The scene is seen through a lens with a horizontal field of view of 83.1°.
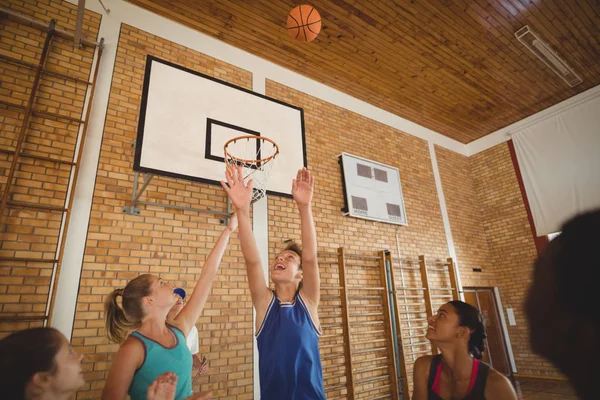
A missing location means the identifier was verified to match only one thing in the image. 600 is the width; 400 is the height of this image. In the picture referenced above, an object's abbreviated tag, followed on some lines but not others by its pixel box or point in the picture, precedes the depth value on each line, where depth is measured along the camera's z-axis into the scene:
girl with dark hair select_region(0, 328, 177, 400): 0.88
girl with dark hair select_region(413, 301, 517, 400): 1.76
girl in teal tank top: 1.45
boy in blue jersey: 1.49
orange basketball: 3.83
